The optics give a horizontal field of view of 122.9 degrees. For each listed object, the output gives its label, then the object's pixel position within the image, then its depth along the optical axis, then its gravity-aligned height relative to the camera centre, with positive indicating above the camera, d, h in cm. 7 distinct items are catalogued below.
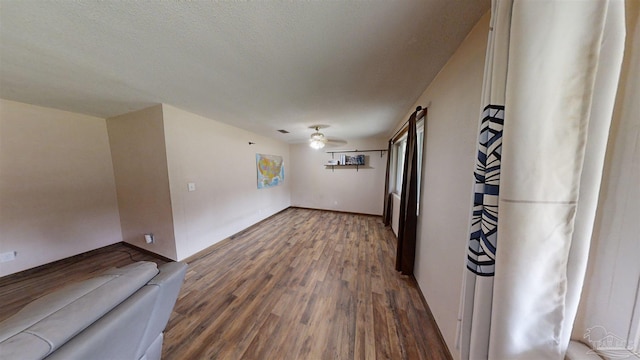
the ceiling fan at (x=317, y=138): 322 +53
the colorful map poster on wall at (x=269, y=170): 393 -7
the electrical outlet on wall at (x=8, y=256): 212 -107
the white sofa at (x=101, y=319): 57 -59
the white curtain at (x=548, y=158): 48 +2
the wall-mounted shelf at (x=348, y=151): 424 +29
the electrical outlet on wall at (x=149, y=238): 259 -105
